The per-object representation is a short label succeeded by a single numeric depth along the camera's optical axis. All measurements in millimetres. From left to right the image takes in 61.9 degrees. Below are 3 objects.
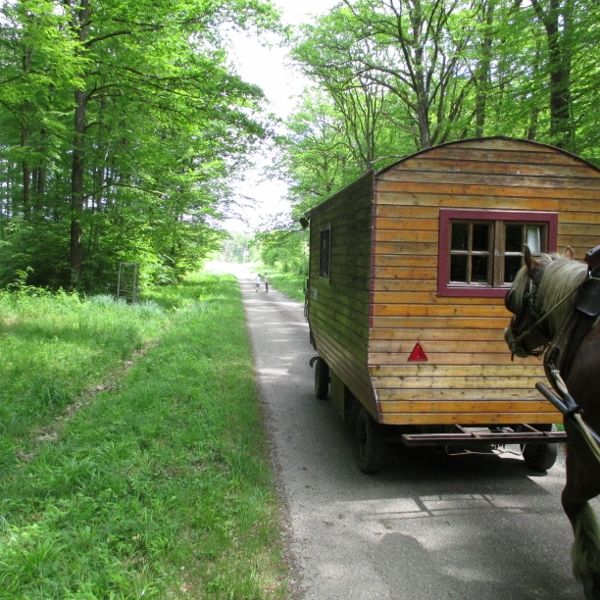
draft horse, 2854
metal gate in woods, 18312
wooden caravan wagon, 4652
